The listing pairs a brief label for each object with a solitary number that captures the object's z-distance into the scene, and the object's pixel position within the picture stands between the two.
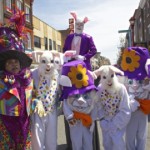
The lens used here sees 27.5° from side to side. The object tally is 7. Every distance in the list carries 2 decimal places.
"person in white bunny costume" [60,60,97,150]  4.24
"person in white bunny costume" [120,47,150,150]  4.39
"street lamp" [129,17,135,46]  13.69
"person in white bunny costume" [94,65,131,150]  4.21
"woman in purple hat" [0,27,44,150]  3.79
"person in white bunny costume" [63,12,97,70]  5.15
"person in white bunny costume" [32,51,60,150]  4.12
